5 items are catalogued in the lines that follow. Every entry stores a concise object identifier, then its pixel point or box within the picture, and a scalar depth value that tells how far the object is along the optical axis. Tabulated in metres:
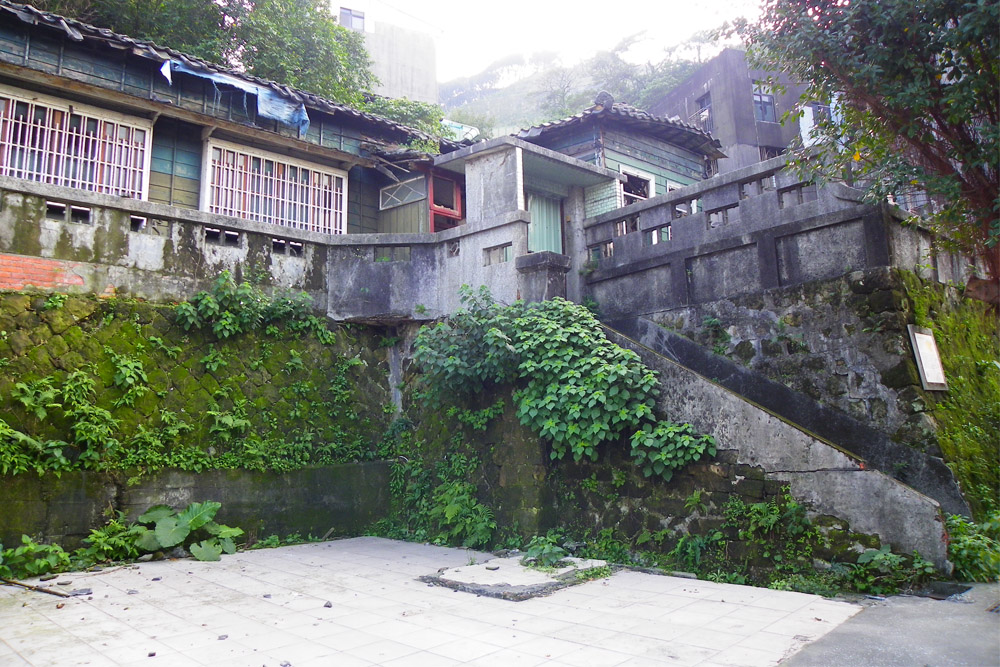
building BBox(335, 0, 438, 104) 34.56
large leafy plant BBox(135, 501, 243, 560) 7.54
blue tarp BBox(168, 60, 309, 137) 11.66
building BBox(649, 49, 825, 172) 25.97
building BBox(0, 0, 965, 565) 7.99
